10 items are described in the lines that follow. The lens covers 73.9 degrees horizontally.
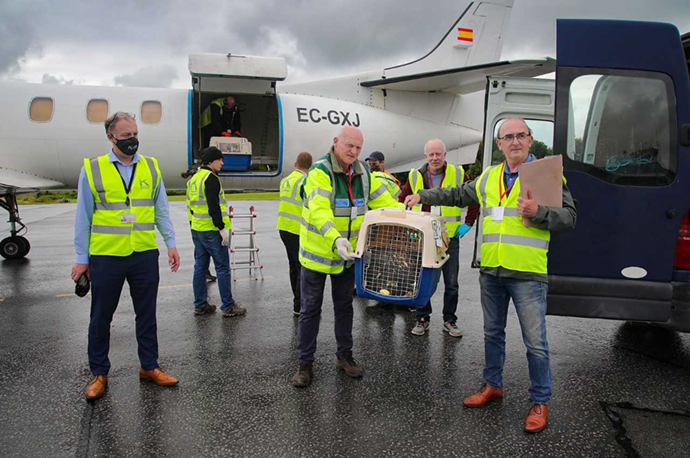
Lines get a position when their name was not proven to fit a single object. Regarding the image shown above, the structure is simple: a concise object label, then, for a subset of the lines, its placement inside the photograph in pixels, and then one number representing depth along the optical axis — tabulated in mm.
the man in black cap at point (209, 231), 5367
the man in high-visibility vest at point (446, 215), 4648
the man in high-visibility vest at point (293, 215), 5453
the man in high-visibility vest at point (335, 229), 3498
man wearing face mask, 3402
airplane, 8102
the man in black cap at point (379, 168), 5744
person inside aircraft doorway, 9180
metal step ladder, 7511
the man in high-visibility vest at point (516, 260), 2976
